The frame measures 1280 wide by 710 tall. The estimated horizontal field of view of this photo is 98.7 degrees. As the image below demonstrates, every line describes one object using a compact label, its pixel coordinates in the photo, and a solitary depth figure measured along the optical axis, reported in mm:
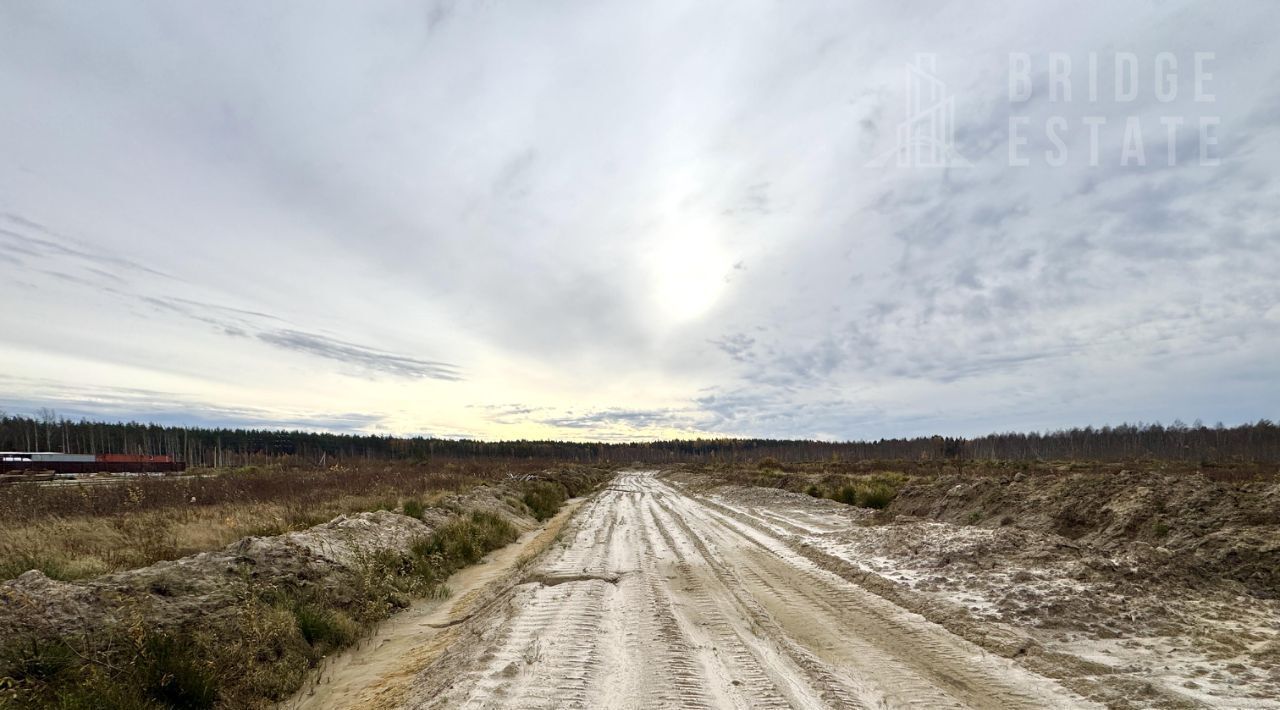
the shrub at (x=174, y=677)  5316
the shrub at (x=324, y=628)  7570
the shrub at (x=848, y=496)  23281
